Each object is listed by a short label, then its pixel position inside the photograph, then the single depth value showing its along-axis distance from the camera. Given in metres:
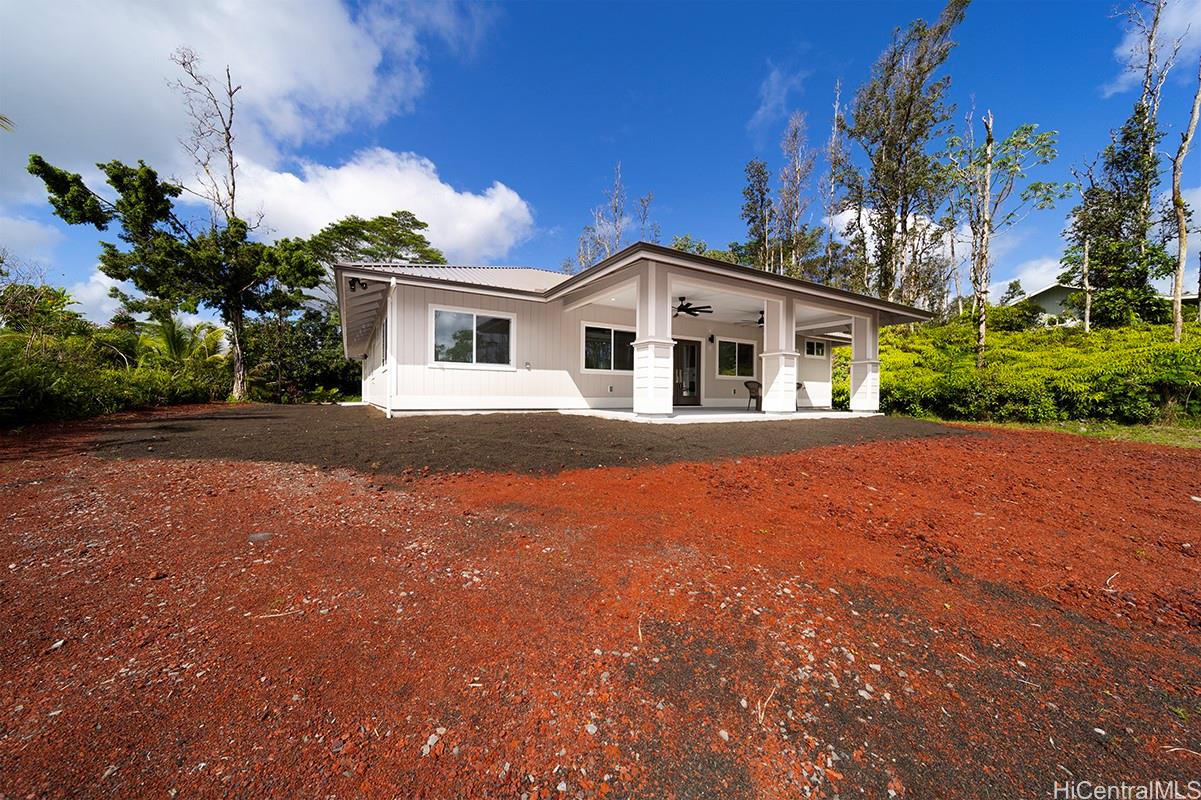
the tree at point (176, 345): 13.95
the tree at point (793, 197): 21.78
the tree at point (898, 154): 19.59
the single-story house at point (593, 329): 7.94
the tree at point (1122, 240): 17.20
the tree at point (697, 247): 25.92
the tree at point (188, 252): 12.55
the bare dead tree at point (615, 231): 23.62
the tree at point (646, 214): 23.50
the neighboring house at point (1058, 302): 19.81
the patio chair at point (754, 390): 12.30
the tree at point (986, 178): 12.41
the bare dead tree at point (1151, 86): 14.23
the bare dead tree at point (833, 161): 21.69
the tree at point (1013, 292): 25.41
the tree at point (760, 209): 24.48
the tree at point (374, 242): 24.86
